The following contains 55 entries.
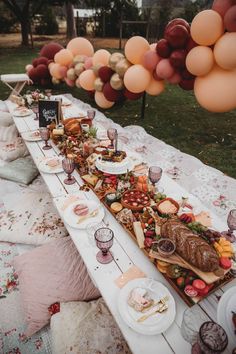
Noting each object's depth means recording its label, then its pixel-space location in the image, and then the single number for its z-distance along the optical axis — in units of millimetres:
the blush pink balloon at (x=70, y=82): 6369
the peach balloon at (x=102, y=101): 5668
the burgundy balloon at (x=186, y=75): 4285
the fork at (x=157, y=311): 1349
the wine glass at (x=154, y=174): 2275
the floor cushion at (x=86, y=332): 1725
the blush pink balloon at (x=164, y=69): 4199
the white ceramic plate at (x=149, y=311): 1317
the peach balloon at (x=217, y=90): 3795
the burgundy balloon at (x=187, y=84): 4492
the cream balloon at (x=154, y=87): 4727
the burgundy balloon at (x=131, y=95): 5250
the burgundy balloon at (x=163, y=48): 4102
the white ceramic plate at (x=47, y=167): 2632
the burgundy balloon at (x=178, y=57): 4047
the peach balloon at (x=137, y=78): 4527
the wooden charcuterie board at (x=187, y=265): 1444
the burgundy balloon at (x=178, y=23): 3979
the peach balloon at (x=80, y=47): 6305
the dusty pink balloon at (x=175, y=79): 4355
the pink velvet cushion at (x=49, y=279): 1959
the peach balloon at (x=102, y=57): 5410
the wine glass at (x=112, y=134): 2926
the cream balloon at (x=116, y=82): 4980
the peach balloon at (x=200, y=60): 3719
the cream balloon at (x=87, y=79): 5562
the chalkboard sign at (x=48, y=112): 3438
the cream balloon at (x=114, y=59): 4891
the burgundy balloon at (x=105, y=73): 5174
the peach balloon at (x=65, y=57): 6297
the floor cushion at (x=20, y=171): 3484
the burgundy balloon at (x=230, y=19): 3312
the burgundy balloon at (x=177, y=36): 3902
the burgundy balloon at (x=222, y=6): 3451
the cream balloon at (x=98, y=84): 5379
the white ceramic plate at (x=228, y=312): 1280
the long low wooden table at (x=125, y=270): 1290
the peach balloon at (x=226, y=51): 3433
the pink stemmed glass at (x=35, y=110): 4038
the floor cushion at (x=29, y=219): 2617
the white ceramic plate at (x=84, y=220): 1938
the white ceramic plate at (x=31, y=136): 3325
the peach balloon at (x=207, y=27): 3510
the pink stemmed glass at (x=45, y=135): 3045
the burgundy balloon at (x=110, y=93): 5266
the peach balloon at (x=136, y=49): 4445
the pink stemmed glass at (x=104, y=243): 1648
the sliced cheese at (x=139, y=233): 1738
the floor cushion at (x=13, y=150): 3985
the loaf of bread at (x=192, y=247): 1451
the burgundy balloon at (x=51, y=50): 7215
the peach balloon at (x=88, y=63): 5688
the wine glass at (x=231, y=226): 1786
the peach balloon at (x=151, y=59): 4320
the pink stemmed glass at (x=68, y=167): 2389
